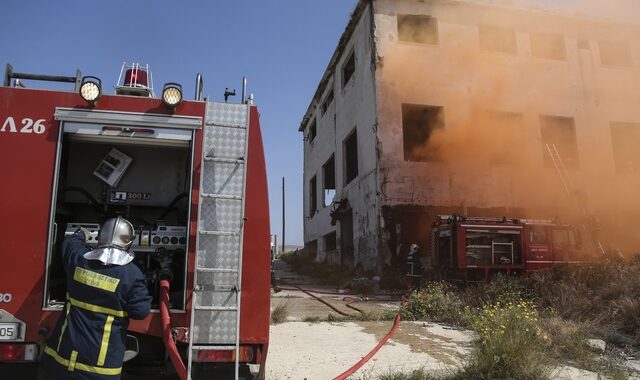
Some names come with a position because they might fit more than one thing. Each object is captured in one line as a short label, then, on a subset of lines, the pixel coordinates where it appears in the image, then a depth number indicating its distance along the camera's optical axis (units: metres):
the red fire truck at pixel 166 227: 3.27
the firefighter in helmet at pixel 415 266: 13.78
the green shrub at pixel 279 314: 7.72
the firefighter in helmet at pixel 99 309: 2.70
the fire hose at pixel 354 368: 3.96
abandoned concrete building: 15.73
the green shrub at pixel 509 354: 4.71
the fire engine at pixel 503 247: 12.58
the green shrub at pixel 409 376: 4.54
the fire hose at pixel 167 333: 3.03
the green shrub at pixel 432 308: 8.28
